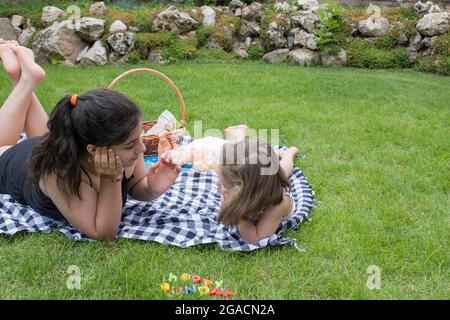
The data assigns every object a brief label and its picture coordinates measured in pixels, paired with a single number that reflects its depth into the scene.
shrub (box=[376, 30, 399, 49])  8.00
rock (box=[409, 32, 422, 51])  7.95
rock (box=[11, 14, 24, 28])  8.09
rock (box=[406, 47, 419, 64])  7.91
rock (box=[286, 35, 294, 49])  8.02
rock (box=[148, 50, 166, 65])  7.48
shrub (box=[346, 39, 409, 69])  7.84
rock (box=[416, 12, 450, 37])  7.76
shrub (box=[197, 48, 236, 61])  7.76
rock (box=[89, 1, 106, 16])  7.98
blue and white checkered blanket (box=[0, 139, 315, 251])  2.42
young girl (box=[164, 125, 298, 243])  2.28
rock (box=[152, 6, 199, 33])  7.85
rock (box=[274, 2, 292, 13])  8.48
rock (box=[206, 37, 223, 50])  8.02
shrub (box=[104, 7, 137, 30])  7.75
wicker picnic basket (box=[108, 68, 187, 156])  3.30
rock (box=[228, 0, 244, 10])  8.66
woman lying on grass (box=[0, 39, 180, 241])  2.06
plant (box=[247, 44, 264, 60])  8.07
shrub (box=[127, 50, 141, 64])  7.42
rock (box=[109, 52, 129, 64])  7.43
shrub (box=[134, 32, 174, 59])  7.52
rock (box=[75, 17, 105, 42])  7.48
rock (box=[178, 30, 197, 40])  7.98
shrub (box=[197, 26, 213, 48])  7.98
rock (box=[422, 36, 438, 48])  7.75
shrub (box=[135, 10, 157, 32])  7.82
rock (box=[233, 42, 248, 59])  8.07
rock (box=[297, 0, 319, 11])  8.50
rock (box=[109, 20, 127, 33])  7.61
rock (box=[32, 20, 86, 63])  7.38
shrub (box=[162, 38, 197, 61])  7.61
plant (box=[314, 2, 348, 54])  7.70
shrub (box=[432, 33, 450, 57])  7.62
